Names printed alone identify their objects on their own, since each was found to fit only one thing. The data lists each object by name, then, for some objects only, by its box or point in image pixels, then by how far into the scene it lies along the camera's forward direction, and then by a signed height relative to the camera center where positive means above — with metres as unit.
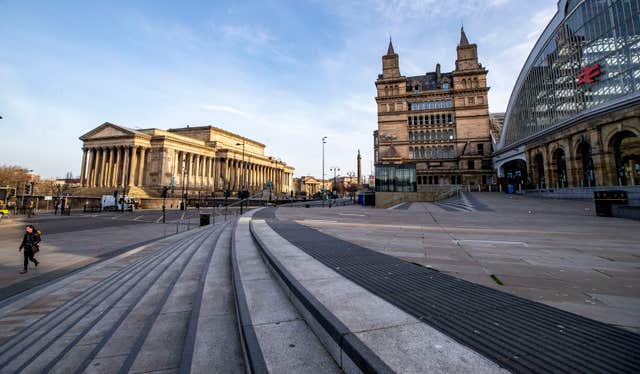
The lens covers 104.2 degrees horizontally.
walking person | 7.75 -1.21
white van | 39.25 +0.13
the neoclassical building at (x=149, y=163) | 59.16 +10.62
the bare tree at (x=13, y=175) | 56.69 +7.59
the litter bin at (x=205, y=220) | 20.34 -1.33
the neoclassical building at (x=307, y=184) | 140.32 +10.56
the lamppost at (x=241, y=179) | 75.55 +7.47
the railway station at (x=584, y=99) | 24.20 +11.93
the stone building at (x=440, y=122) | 53.25 +17.84
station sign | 27.38 +14.13
